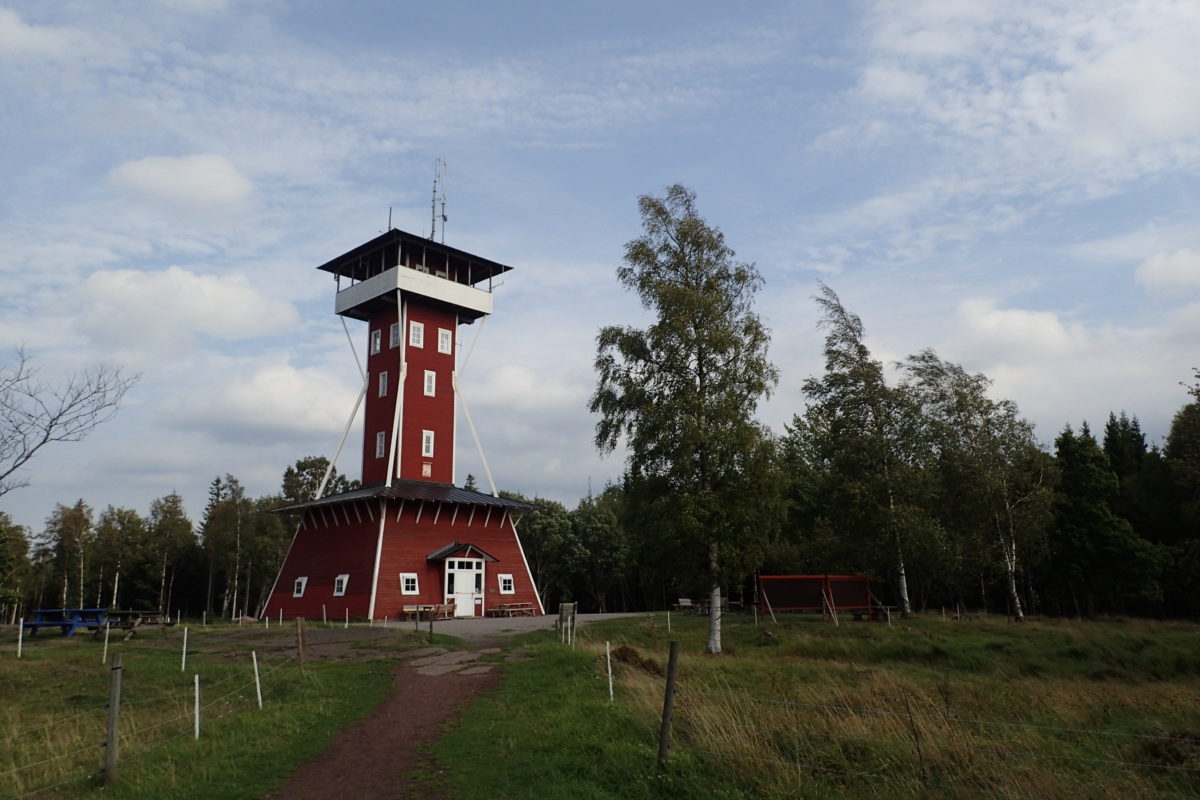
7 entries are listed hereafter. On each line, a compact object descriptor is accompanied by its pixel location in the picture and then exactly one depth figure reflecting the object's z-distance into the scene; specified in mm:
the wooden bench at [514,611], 44312
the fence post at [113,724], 10548
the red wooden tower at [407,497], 42062
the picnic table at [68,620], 33031
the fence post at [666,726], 10047
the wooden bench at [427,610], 40656
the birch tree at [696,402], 25406
